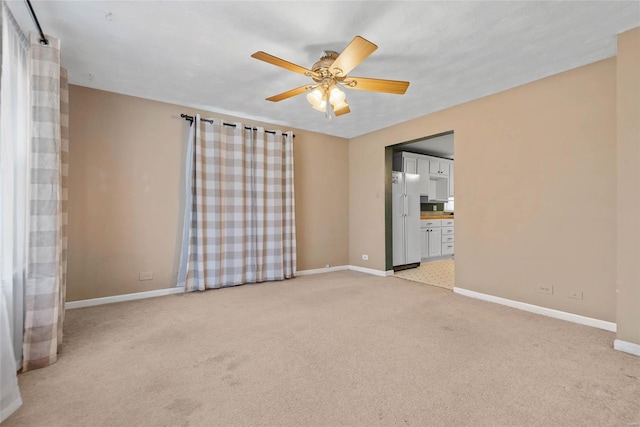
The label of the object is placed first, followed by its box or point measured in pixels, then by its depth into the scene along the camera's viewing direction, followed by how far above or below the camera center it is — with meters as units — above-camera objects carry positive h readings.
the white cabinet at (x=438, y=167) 6.13 +0.98
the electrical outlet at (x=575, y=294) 2.73 -0.80
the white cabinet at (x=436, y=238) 6.08 -0.57
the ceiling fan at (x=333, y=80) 2.00 +1.09
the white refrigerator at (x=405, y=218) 5.18 -0.11
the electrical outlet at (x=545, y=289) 2.92 -0.80
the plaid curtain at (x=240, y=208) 3.79 +0.07
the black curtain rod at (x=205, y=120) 3.77 +1.25
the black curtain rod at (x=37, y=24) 1.96 +1.34
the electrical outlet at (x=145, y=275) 3.54 -0.77
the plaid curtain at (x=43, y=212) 1.95 +0.01
